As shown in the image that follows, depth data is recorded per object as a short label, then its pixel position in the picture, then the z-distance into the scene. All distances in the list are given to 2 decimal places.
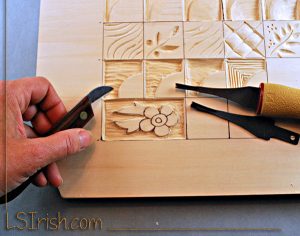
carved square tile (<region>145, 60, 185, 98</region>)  0.24
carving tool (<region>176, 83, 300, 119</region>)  0.22
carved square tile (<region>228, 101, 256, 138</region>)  0.23
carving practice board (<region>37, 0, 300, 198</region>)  0.22
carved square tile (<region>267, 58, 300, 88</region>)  0.24
